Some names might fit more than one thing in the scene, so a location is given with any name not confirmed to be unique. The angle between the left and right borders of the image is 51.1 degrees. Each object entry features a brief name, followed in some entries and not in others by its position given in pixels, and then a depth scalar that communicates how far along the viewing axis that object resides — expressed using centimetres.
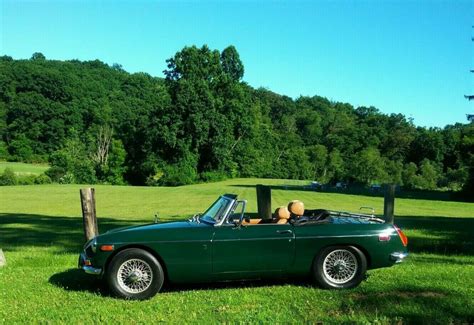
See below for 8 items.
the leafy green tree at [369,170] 9469
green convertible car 650
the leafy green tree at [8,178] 6569
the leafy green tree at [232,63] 8081
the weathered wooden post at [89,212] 945
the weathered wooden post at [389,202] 1075
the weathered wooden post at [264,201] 1184
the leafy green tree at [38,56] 11568
